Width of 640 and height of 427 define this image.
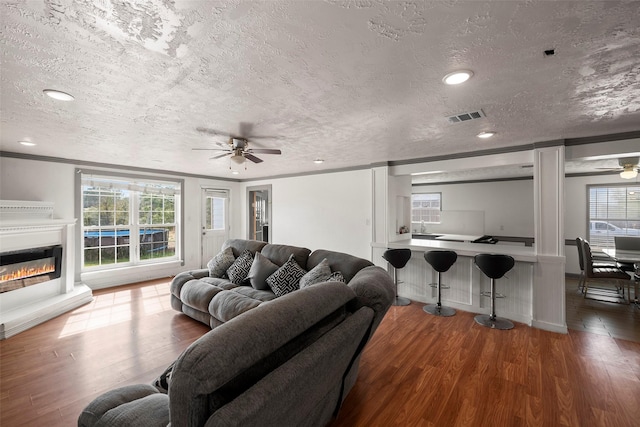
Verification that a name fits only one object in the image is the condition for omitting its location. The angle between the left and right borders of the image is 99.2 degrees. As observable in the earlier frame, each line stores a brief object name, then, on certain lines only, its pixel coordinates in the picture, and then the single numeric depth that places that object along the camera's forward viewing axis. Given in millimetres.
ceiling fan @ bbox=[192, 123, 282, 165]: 3061
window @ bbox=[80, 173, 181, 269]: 5125
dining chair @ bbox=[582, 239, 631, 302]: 4250
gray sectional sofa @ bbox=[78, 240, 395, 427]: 883
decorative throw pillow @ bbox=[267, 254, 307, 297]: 3324
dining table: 3999
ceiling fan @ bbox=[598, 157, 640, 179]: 4133
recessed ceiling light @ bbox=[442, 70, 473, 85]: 1783
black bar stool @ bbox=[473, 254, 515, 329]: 3477
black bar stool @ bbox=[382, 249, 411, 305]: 4250
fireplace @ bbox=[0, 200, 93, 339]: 3436
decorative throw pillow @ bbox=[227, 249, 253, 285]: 3830
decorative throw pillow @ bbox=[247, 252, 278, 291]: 3564
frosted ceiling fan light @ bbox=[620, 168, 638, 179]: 4570
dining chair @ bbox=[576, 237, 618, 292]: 4605
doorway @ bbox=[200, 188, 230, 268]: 6855
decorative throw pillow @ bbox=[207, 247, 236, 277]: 4070
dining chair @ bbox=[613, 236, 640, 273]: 4707
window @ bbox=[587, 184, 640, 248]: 5617
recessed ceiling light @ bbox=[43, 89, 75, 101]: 2053
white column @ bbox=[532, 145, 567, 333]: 3377
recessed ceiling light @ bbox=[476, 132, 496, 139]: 3176
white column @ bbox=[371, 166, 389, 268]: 4832
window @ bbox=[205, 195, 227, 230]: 7004
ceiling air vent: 2519
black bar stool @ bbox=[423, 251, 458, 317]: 3900
